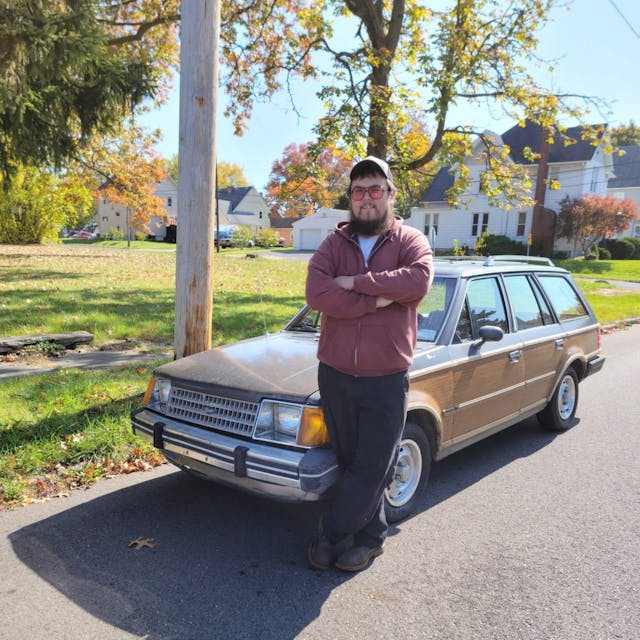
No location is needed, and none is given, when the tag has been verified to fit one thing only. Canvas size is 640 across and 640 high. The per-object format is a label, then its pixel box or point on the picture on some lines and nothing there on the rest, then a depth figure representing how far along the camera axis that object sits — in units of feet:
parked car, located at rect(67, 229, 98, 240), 222.26
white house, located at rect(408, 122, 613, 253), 119.44
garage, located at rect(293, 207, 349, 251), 182.91
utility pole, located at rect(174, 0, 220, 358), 16.17
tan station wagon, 10.32
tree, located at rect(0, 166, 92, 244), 94.22
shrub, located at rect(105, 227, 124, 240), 185.39
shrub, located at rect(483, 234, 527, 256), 118.32
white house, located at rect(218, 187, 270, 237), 241.74
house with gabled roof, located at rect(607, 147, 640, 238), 153.89
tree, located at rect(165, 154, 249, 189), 286.68
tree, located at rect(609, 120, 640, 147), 226.38
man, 9.64
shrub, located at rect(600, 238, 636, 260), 122.83
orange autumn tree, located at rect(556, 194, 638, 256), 107.96
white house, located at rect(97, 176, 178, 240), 233.55
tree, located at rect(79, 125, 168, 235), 78.43
